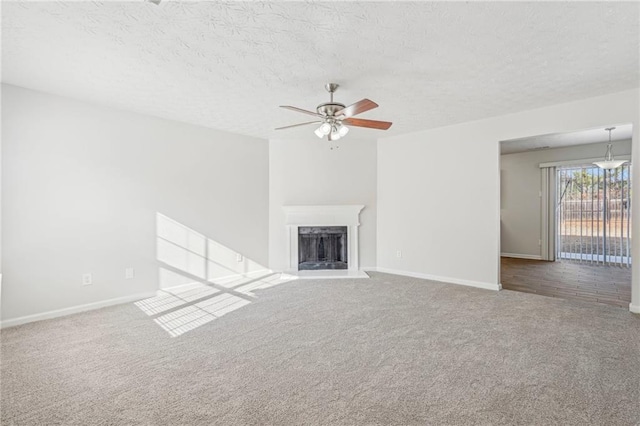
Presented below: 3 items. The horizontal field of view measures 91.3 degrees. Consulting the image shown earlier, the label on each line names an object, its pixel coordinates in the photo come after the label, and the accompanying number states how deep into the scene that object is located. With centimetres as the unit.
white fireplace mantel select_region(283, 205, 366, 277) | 559
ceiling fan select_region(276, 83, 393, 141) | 308
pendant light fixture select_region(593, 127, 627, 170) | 538
